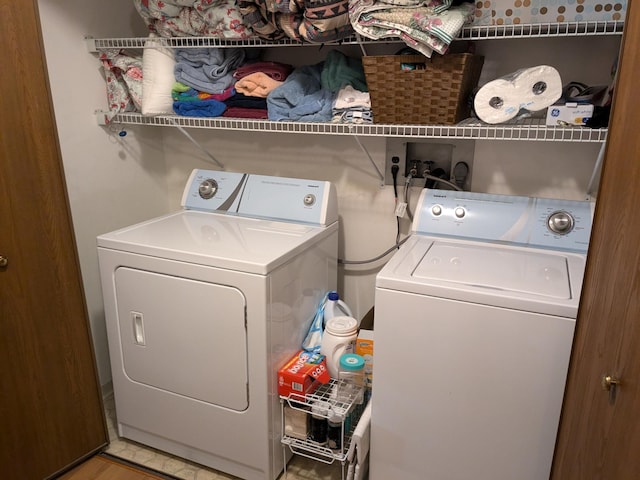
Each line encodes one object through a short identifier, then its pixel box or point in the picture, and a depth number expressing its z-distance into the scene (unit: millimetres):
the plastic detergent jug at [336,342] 1972
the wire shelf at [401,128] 1643
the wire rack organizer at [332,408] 1860
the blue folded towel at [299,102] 2023
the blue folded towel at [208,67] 2170
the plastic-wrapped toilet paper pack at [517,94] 1658
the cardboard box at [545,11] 1554
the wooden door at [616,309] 914
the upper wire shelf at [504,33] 1577
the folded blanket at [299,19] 1746
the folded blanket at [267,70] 2143
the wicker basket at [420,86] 1731
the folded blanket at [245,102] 2125
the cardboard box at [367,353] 1968
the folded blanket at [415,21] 1602
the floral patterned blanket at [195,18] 1987
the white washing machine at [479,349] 1477
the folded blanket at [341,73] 2039
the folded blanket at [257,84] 2102
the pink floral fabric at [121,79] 2277
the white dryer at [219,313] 1805
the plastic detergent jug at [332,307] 2150
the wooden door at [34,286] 1708
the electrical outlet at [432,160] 2133
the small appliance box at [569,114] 1626
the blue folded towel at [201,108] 2168
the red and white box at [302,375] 1850
